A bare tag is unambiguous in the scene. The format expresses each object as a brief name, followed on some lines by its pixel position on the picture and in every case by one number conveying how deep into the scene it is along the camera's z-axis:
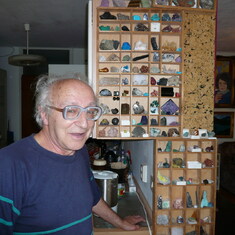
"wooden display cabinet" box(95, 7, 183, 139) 1.53
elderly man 0.92
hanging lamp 3.16
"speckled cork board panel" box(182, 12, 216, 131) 1.57
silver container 1.75
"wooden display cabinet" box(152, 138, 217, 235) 1.55
